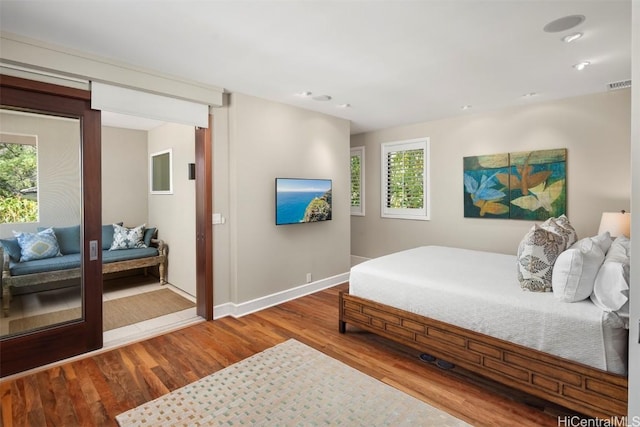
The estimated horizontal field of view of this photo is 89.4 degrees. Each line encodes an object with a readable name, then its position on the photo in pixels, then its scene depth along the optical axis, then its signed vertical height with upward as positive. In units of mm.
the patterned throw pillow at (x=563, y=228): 2640 -209
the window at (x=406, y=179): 5383 +452
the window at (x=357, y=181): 6258 +488
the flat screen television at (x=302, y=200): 4219 +81
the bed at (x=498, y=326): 1930 -903
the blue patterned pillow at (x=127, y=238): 4996 -475
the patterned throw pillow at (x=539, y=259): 2354 -402
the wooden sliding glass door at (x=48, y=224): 2596 -136
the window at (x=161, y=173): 5102 +571
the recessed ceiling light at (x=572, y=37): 2461 +1281
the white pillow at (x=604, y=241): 2547 -307
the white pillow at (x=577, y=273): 2098 -454
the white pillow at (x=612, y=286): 1886 -503
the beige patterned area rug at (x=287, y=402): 2070 -1361
